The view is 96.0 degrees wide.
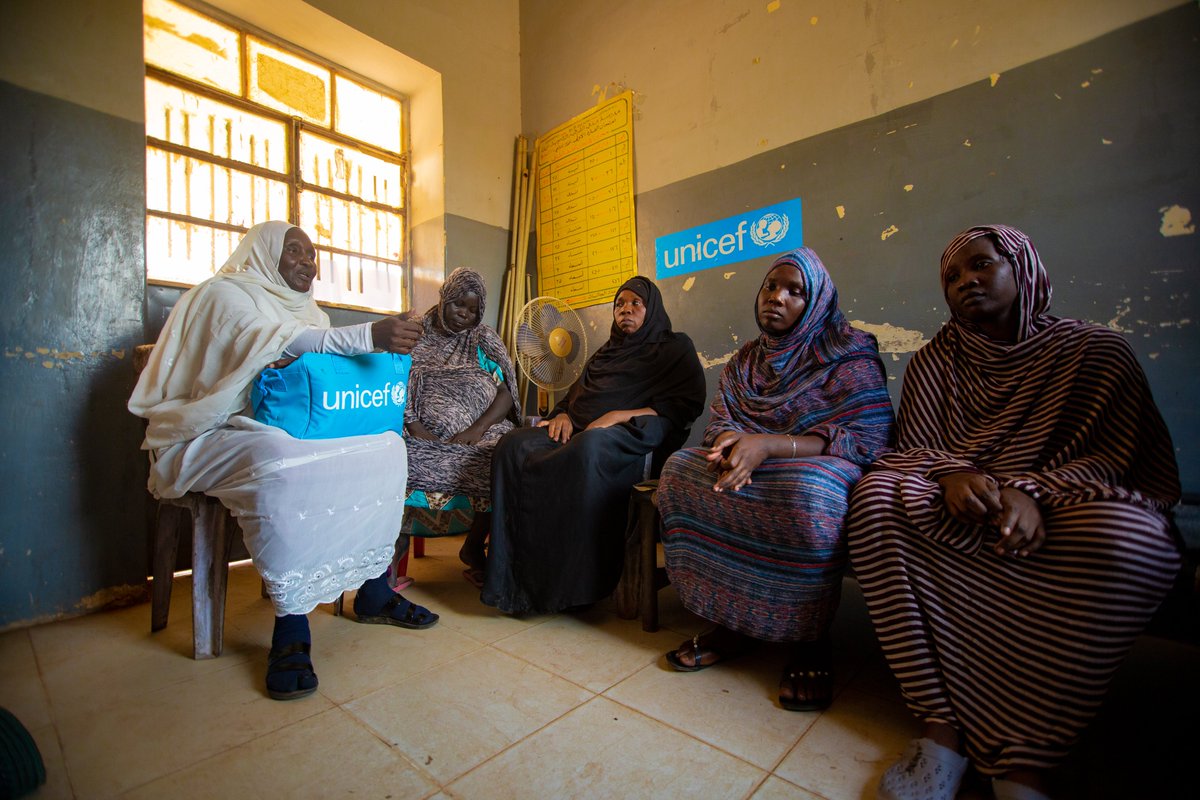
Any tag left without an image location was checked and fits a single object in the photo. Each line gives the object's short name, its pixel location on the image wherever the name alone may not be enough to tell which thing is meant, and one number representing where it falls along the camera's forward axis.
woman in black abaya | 2.01
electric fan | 3.44
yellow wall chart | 3.60
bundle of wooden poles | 4.18
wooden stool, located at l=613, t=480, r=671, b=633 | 1.99
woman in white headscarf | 1.65
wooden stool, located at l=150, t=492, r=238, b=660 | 1.80
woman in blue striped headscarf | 1.49
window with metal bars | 3.00
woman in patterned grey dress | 2.33
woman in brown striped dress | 1.06
